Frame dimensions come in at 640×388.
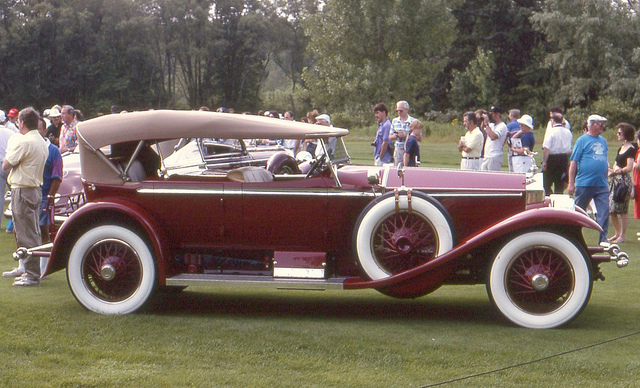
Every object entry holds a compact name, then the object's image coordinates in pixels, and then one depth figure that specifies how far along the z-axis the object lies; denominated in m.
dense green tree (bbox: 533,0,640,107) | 50.12
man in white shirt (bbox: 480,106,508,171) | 14.34
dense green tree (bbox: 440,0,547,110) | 57.44
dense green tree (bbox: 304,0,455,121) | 55.50
